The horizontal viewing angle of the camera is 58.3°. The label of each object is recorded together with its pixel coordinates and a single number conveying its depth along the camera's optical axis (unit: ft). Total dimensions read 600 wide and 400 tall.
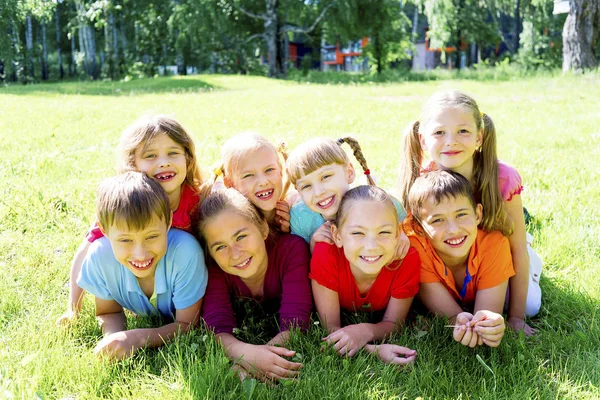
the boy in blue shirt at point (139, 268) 8.25
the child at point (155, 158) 9.88
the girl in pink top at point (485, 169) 9.36
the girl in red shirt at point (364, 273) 8.53
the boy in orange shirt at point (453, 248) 8.95
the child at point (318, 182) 9.71
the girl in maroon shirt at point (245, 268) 8.89
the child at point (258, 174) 10.16
